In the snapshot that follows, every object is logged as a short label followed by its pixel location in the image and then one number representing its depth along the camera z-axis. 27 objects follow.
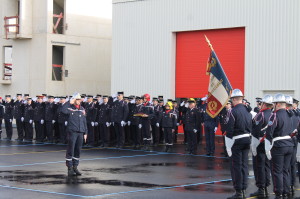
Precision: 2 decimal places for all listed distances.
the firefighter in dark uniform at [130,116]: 22.80
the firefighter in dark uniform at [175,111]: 21.50
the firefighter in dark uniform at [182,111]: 24.02
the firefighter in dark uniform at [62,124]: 23.86
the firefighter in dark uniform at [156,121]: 22.41
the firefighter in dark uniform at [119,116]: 22.28
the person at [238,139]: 11.10
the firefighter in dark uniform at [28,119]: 25.56
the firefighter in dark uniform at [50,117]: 24.59
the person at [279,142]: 10.86
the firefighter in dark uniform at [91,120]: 23.34
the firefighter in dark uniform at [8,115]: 26.34
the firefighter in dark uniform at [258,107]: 17.88
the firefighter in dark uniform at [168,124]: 20.89
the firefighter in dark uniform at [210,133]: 19.56
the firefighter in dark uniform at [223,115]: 18.59
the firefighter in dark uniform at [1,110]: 26.81
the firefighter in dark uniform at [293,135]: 11.80
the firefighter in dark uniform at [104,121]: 22.95
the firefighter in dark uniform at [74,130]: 14.17
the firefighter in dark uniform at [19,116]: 26.05
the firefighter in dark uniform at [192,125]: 20.14
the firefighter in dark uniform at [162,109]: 22.80
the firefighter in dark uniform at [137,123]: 22.17
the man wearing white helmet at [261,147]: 11.51
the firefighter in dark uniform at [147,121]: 21.75
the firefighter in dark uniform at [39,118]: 25.09
